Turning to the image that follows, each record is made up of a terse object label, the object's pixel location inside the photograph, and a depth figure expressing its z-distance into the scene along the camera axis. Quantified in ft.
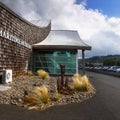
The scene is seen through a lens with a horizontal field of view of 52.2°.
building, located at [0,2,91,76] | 25.66
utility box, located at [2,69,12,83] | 23.48
